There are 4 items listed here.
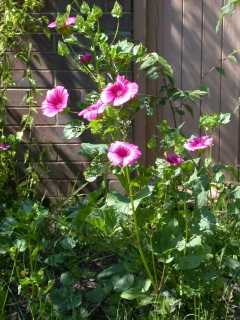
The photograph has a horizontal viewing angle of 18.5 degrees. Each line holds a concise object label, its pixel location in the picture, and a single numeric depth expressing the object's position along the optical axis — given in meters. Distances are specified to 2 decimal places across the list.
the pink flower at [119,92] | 2.90
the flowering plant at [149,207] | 3.07
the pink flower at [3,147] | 4.23
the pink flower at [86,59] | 3.28
